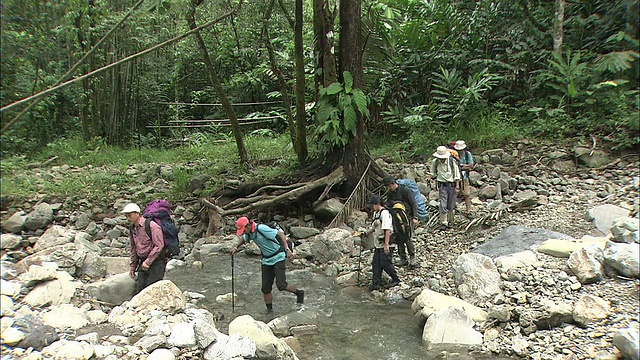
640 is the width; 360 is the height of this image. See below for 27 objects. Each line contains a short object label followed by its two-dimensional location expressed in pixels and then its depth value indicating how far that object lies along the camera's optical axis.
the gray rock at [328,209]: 10.80
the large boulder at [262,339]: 4.85
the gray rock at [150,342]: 4.52
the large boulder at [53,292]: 5.23
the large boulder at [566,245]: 6.36
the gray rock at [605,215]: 6.84
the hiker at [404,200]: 7.95
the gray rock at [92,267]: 7.34
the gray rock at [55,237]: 8.22
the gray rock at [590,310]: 5.18
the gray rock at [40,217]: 7.88
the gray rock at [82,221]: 10.40
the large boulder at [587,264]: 5.74
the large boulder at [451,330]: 5.65
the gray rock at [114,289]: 6.41
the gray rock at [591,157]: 8.22
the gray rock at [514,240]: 7.24
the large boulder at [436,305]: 6.09
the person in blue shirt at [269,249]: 6.87
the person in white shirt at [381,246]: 7.41
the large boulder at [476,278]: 6.46
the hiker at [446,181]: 8.80
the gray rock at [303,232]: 10.66
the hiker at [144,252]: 6.35
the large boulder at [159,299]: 5.61
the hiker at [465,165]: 9.38
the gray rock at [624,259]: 5.39
